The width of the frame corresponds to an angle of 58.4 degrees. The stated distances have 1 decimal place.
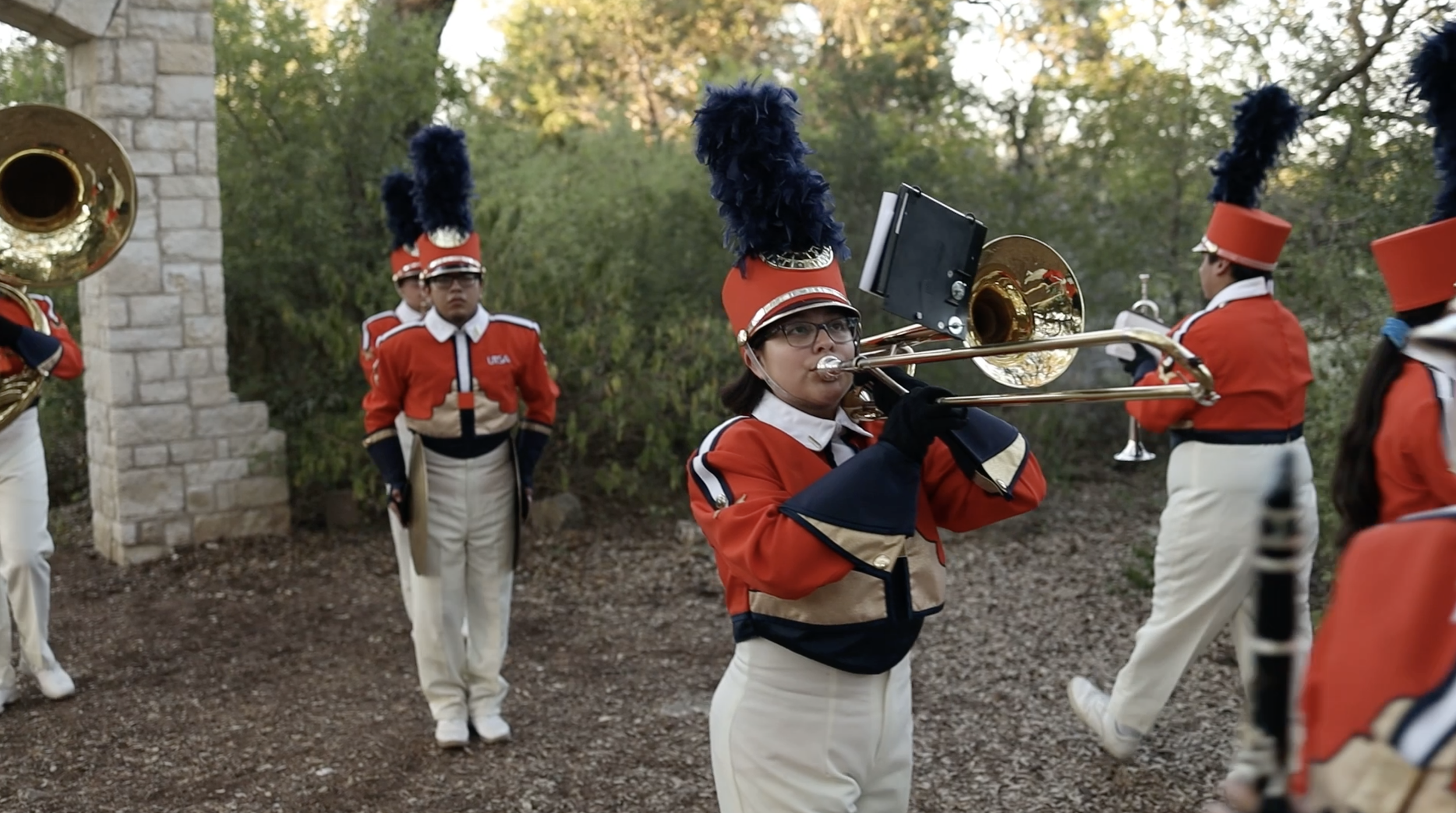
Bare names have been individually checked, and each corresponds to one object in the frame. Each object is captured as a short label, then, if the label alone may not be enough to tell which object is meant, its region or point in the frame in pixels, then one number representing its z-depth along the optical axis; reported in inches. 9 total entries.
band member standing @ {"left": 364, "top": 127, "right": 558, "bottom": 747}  204.7
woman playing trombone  102.7
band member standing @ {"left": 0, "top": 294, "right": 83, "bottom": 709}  214.7
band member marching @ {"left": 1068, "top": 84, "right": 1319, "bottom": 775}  176.6
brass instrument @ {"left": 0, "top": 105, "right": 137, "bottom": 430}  195.2
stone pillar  306.5
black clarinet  50.3
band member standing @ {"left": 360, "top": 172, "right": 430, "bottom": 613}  238.7
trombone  110.7
